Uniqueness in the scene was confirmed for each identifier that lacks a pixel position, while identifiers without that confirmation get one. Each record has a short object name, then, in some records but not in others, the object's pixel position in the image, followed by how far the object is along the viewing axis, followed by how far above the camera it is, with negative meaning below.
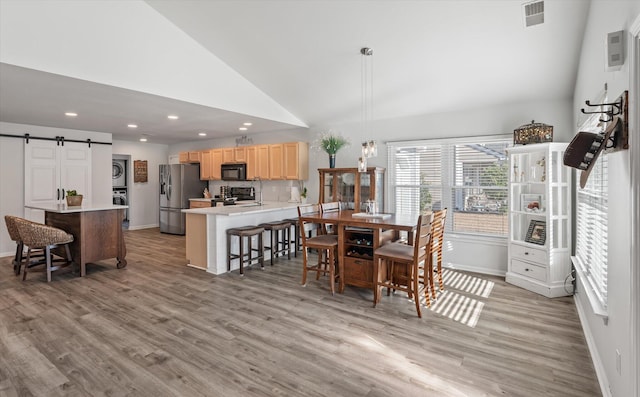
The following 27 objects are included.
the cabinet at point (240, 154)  7.36 +0.95
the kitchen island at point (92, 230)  4.74 -0.48
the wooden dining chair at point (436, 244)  3.59 -0.54
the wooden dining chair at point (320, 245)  3.92 -0.58
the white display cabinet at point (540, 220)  3.89 -0.30
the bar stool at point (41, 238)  4.35 -0.53
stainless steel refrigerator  8.14 +0.12
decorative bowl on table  4.94 -0.06
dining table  3.71 -0.52
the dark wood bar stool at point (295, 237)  5.85 -0.74
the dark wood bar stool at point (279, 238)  5.29 -0.72
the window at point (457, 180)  4.81 +0.24
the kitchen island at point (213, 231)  4.84 -0.51
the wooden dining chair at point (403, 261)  3.26 -0.69
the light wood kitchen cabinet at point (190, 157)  8.49 +1.03
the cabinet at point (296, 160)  6.50 +0.70
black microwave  7.35 +0.56
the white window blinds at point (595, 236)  2.27 -0.32
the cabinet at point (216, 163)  7.91 +0.81
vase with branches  5.91 +0.92
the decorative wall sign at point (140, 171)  8.97 +0.70
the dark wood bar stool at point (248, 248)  4.74 -0.76
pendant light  3.96 +1.50
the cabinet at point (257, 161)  7.00 +0.74
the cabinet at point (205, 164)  8.18 +0.80
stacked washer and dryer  9.41 +0.40
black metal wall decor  1.71 +0.28
